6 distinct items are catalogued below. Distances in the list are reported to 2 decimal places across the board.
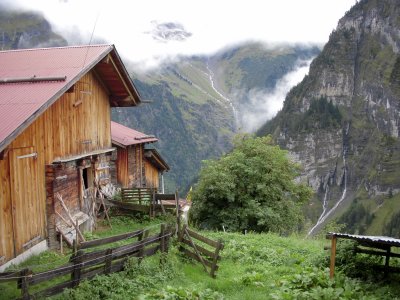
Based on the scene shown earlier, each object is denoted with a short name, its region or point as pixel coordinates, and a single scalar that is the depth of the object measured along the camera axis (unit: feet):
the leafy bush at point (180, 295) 32.53
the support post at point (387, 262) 40.63
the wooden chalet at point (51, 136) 41.86
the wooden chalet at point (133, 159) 88.28
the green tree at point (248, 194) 94.89
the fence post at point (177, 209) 53.73
